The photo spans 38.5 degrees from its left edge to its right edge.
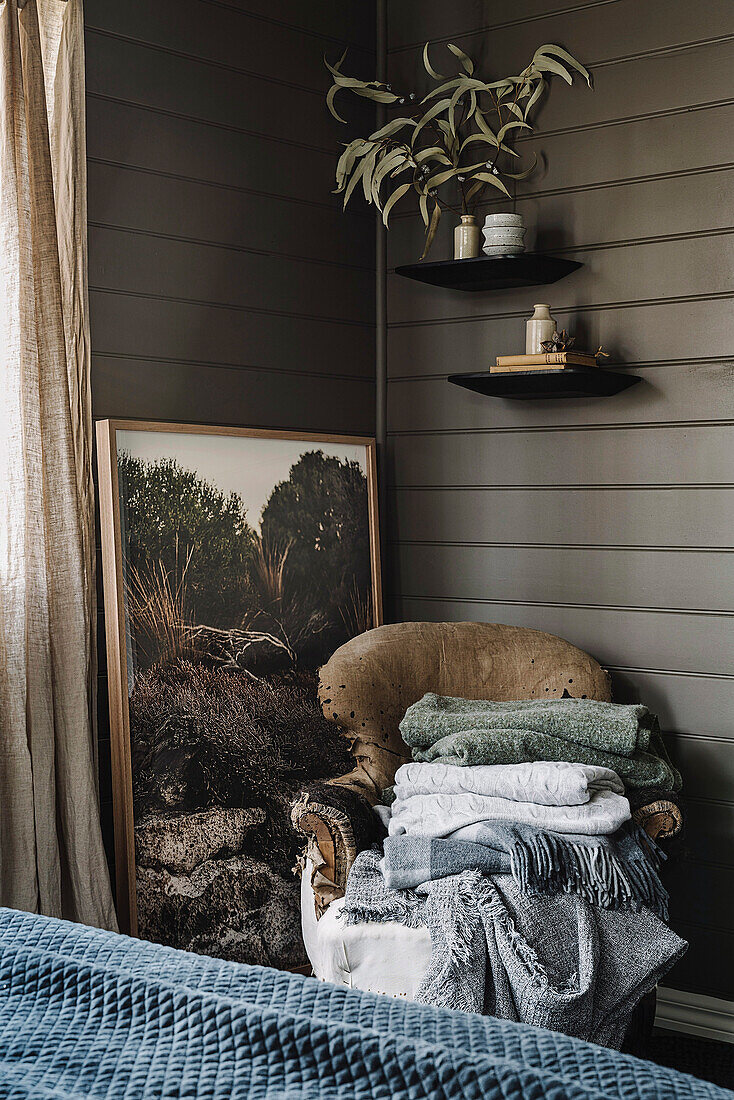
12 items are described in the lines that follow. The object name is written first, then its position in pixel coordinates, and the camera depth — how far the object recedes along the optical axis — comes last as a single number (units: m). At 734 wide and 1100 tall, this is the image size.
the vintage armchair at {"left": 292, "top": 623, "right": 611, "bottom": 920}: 2.48
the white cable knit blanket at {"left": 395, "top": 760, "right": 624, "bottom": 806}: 2.07
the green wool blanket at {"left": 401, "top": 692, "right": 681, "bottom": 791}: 2.21
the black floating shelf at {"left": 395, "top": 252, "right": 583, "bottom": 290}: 2.64
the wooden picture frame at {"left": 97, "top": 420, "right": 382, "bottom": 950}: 2.41
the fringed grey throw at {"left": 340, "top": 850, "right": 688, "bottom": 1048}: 1.79
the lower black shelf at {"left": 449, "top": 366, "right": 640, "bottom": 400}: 2.57
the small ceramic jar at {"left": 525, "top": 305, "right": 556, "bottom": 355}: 2.64
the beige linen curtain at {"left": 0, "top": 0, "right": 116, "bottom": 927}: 2.23
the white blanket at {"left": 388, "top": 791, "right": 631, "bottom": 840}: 2.03
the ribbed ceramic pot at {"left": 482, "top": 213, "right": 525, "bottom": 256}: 2.64
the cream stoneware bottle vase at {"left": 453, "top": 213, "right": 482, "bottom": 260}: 2.76
